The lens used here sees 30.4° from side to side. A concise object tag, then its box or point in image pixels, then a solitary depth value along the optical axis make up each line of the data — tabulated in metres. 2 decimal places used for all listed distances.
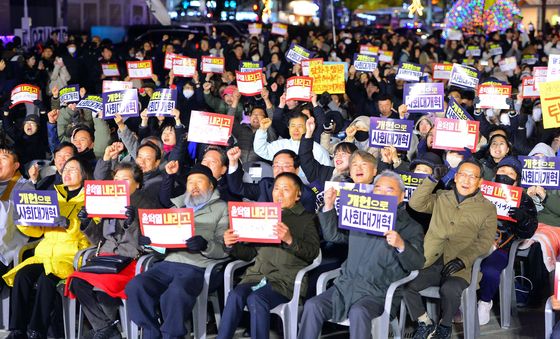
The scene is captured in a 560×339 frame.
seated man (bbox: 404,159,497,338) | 7.11
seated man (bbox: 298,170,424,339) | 6.71
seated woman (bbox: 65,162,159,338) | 7.31
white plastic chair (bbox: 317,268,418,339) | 6.69
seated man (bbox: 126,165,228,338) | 7.03
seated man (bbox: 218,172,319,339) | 6.88
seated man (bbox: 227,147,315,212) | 7.89
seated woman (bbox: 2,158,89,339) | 7.51
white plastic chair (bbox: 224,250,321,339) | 6.98
